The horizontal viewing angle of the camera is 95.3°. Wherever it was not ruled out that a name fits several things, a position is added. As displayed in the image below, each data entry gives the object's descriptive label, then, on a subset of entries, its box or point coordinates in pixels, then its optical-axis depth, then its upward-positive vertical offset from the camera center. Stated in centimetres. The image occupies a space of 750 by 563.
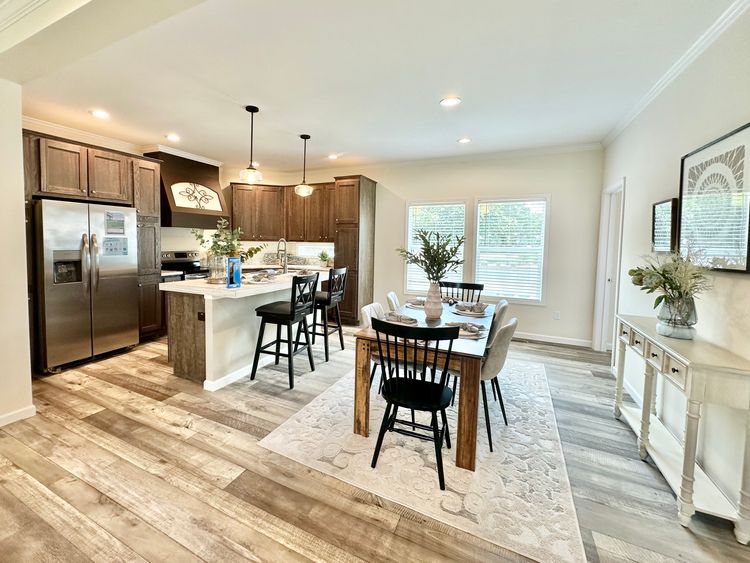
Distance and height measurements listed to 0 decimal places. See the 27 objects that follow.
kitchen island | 316 -74
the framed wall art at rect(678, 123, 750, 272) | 188 +38
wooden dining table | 209 -83
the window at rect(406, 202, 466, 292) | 544 +56
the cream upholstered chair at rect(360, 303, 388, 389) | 271 -46
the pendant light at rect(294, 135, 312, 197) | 433 +85
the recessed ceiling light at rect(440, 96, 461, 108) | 323 +152
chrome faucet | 637 +5
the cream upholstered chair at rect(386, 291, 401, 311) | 336 -43
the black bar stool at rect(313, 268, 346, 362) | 403 -47
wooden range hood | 511 +97
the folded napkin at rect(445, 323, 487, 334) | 251 -51
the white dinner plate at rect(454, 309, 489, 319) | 303 -49
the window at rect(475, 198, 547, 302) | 500 +20
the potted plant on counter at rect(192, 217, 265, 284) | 331 +2
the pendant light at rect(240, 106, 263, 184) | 353 +83
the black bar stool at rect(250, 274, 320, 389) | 325 -55
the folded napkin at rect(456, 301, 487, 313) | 319 -45
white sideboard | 163 -65
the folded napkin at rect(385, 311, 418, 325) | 261 -47
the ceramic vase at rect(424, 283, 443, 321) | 289 -39
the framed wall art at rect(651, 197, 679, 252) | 254 +30
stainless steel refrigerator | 337 -30
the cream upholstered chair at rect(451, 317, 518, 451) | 230 -65
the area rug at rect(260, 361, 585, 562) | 171 -133
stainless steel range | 503 -15
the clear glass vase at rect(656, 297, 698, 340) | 207 -33
